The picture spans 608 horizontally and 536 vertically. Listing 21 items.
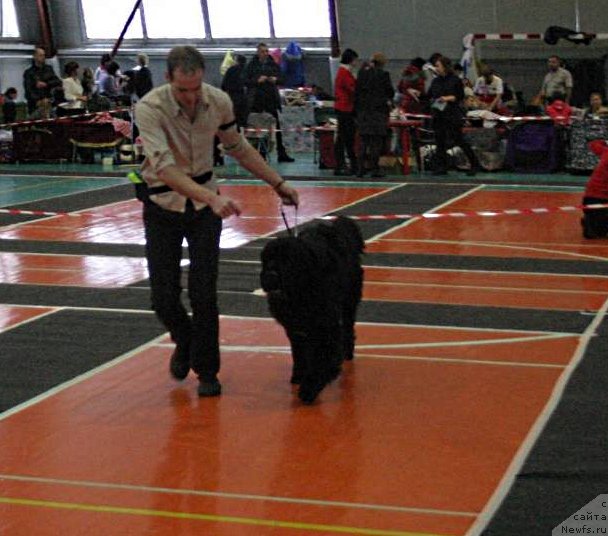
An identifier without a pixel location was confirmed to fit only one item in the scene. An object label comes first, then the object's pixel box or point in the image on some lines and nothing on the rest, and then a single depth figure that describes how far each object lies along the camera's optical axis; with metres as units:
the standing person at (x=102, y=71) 22.92
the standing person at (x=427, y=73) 20.21
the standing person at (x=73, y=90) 21.06
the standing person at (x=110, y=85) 22.73
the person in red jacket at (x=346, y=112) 17.38
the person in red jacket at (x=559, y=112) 17.58
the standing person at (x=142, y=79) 21.09
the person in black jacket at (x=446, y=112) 17.19
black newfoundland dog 5.61
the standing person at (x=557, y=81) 19.94
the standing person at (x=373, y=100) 16.95
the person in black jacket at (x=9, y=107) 22.58
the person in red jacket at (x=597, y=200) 11.23
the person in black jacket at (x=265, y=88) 20.08
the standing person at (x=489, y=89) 19.31
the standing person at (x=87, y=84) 22.23
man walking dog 5.62
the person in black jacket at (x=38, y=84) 21.95
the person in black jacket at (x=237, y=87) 19.30
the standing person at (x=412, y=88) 19.42
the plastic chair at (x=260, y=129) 19.88
